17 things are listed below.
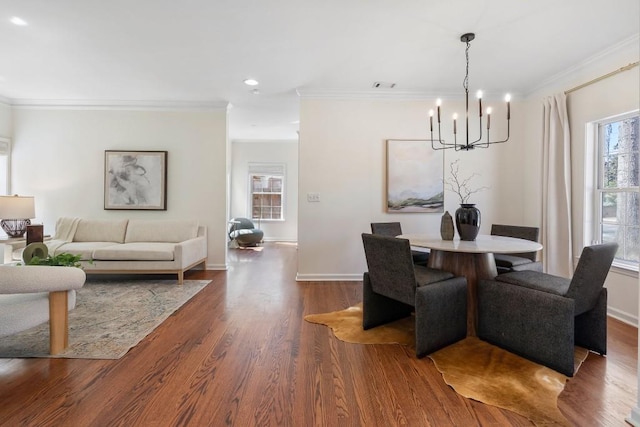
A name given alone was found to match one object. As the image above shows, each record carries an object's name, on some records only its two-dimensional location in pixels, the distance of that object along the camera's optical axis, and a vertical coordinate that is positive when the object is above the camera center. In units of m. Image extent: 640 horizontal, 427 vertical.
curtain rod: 2.73 +1.33
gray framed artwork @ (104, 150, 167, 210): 4.77 +0.46
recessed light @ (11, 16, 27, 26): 2.56 +1.58
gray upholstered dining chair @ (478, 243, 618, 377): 1.87 -0.66
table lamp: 3.78 -0.08
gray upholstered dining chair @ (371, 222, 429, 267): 3.16 -0.23
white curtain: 3.37 +0.28
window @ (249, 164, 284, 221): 8.23 +0.51
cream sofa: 3.90 -0.48
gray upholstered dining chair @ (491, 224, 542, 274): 2.75 -0.44
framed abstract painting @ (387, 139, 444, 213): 4.21 +0.49
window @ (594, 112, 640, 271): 2.90 +0.26
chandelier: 2.51 +1.56
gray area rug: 2.17 -0.98
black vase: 2.68 -0.09
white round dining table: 2.39 -0.40
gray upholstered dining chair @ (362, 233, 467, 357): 2.06 -0.56
